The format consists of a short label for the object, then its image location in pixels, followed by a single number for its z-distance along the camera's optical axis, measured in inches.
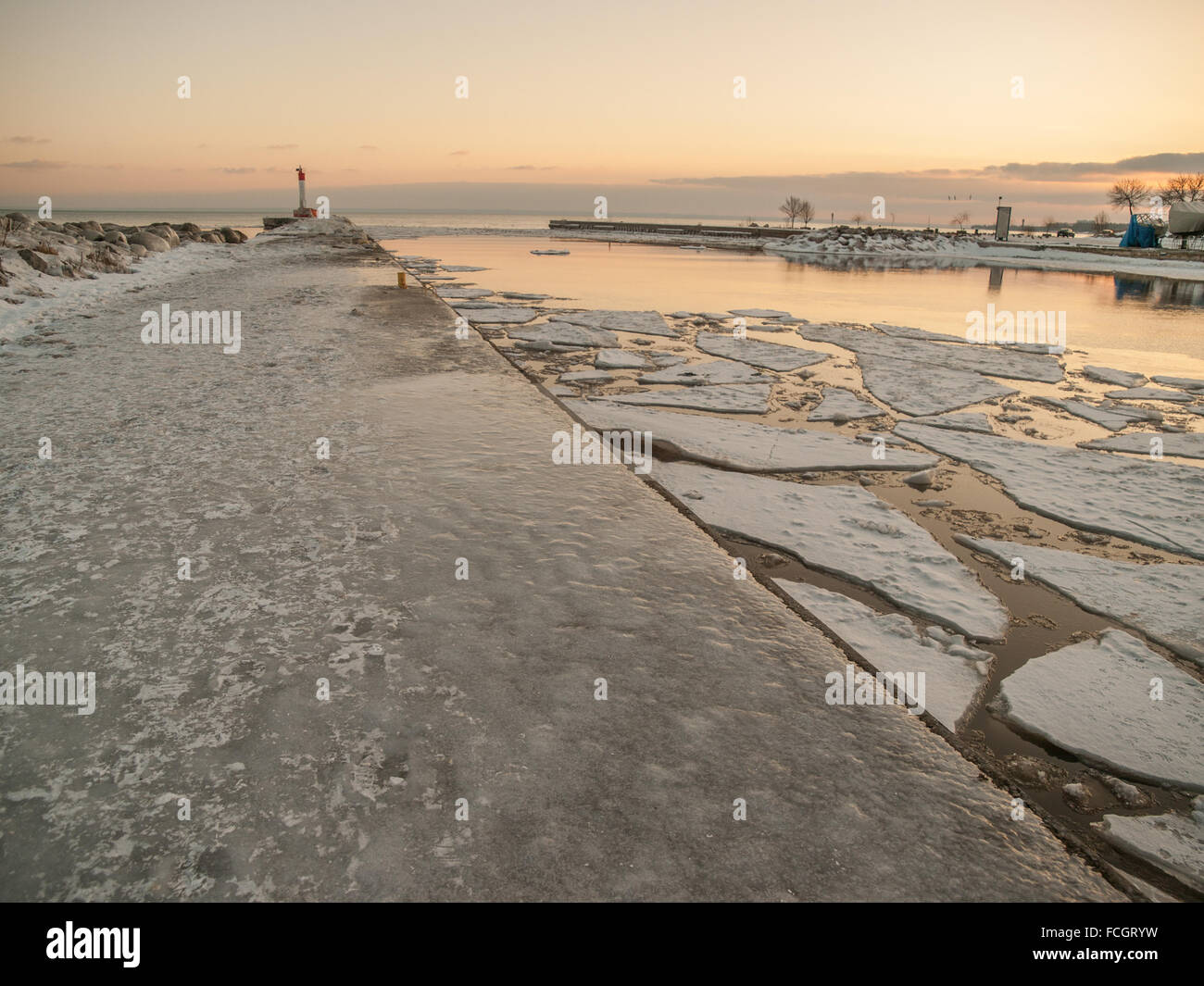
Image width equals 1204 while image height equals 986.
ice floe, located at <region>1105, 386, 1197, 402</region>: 299.6
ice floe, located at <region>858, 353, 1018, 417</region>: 283.0
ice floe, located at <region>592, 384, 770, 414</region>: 262.7
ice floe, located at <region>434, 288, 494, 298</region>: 573.0
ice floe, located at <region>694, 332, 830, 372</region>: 352.2
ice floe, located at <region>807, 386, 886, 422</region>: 257.6
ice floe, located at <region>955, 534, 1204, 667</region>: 122.3
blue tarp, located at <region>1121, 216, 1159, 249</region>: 1579.7
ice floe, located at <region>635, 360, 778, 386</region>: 303.7
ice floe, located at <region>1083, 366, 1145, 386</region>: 331.0
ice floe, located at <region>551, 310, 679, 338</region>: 435.8
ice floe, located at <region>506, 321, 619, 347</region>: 381.4
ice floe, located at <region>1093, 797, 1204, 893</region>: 74.6
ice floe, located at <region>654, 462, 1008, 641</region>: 127.9
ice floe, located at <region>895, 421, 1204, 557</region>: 165.6
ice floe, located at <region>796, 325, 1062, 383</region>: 352.8
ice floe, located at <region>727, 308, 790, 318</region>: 510.0
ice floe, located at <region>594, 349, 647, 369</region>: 326.0
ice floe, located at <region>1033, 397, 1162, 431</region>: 259.4
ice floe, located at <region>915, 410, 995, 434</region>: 248.2
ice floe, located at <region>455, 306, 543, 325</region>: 442.0
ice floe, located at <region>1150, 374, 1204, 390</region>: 327.0
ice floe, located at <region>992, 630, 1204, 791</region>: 90.8
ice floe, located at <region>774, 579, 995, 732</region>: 100.3
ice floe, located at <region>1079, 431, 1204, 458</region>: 223.9
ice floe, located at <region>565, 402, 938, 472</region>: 203.8
